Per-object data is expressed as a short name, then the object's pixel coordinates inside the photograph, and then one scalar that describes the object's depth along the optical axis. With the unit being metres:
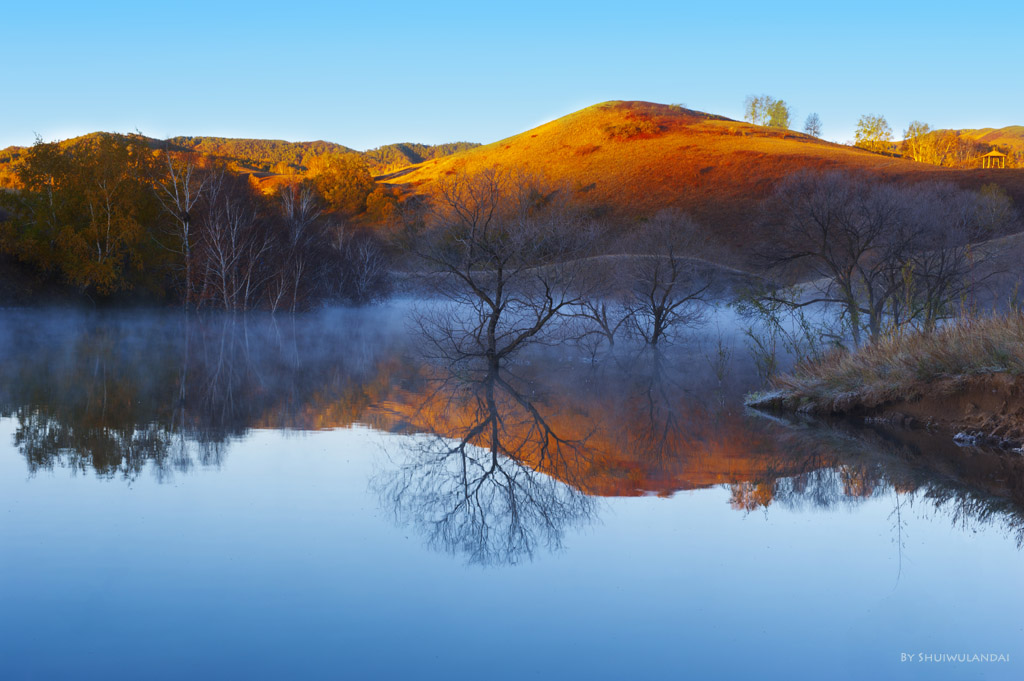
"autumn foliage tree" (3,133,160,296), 43.09
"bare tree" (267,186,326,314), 48.84
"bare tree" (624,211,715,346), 33.88
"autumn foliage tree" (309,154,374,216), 97.00
